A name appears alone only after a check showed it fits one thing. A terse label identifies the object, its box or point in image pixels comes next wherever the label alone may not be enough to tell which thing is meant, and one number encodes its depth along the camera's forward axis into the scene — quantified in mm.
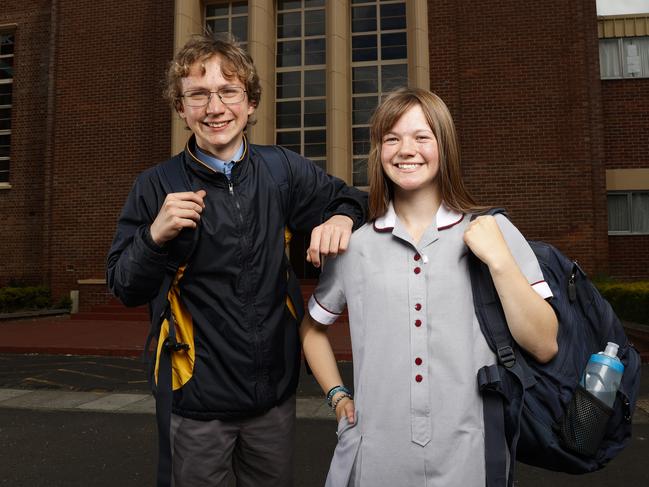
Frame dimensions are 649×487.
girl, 1546
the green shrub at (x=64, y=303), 15156
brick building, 13516
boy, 1897
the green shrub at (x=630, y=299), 10273
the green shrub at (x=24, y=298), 14539
